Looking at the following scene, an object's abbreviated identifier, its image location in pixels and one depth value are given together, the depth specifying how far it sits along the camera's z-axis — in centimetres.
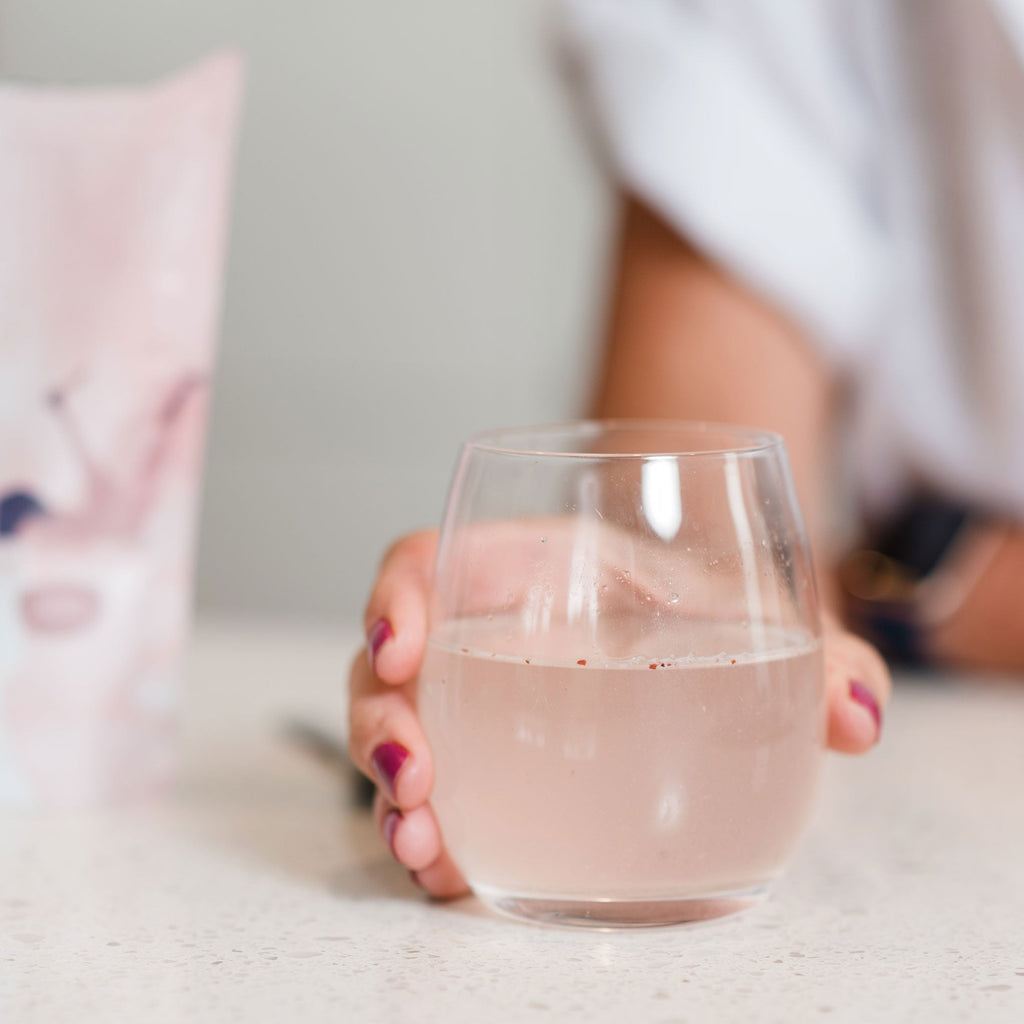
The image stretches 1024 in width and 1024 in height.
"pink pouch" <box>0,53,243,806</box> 84
